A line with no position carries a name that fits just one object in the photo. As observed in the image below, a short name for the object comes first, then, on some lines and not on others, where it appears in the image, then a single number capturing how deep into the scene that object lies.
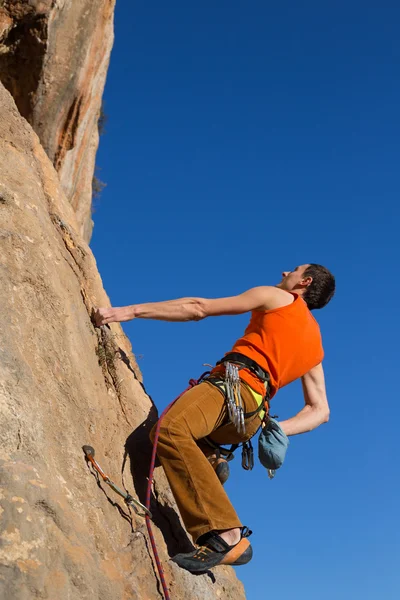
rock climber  5.34
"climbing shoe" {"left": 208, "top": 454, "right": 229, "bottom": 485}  6.32
